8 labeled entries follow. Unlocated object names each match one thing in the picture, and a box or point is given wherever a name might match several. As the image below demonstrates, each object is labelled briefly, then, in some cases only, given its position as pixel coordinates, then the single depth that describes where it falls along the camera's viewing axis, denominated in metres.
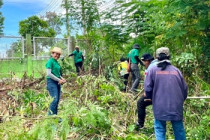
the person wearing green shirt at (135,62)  8.46
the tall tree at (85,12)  14.97
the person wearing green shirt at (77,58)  12.41
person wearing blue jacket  3.86
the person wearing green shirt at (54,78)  5.84
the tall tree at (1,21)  28.98
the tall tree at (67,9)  15.66
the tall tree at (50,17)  42.42
